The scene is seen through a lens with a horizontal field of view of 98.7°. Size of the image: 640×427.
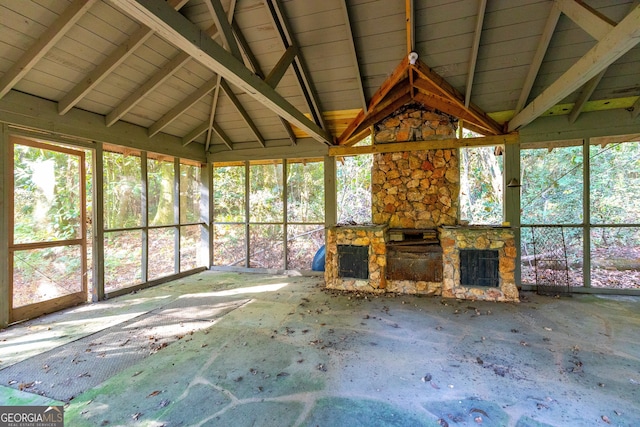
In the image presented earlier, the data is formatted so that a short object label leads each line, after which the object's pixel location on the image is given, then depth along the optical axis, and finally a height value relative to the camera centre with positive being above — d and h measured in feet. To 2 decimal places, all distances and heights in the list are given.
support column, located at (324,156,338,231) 19.72 +1.34
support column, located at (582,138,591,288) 15.84 -0.51
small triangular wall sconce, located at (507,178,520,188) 15.34 +1.43
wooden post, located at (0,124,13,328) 11.60 -0.62
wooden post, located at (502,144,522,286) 16.46 +0.82
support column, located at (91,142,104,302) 15.06 -0.68
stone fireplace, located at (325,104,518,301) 15.12 -1.56
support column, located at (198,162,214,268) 22.65 +0.16
